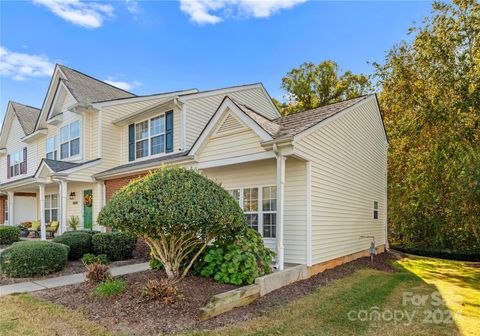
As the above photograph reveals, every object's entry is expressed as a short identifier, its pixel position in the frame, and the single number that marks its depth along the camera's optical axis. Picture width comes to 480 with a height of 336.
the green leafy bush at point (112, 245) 10.46
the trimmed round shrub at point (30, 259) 8.20
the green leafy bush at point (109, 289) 6.00
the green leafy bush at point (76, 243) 10.43
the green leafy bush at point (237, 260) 6.61
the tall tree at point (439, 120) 10.38
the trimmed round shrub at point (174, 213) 5.96
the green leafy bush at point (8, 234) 14.73
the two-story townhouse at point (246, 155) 8.71
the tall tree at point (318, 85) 26.42
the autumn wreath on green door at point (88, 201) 15.28
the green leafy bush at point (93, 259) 9.51
